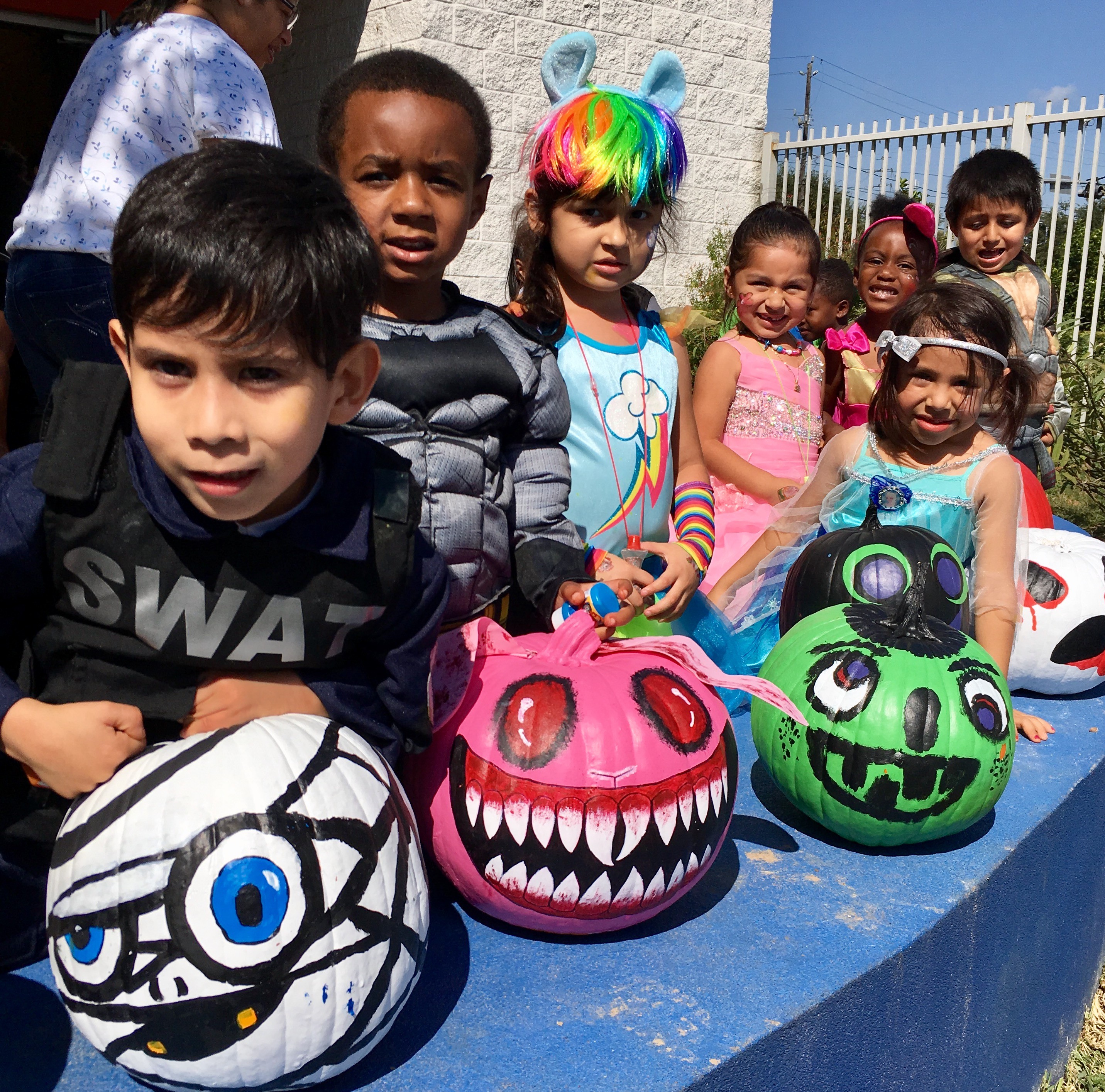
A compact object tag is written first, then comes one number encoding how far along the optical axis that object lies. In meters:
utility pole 44.16
